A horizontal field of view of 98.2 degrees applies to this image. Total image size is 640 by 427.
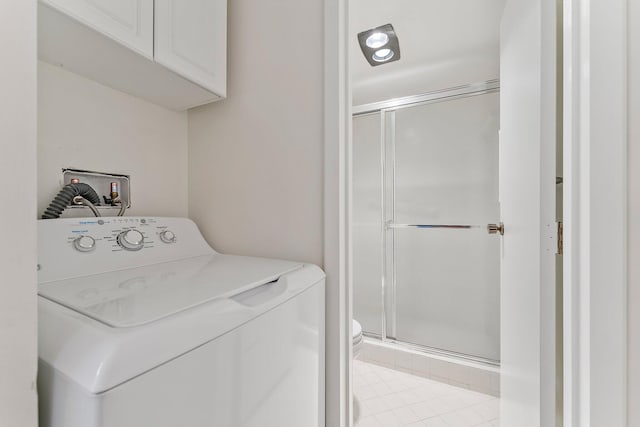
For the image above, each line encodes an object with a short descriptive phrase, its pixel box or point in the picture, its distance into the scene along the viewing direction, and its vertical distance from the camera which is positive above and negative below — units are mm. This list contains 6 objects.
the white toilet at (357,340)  1370 -636
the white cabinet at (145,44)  675 +461
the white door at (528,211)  733 +4
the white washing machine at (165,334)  345 -188
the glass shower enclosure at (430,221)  1892 -58
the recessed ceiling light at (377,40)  1564 +999
